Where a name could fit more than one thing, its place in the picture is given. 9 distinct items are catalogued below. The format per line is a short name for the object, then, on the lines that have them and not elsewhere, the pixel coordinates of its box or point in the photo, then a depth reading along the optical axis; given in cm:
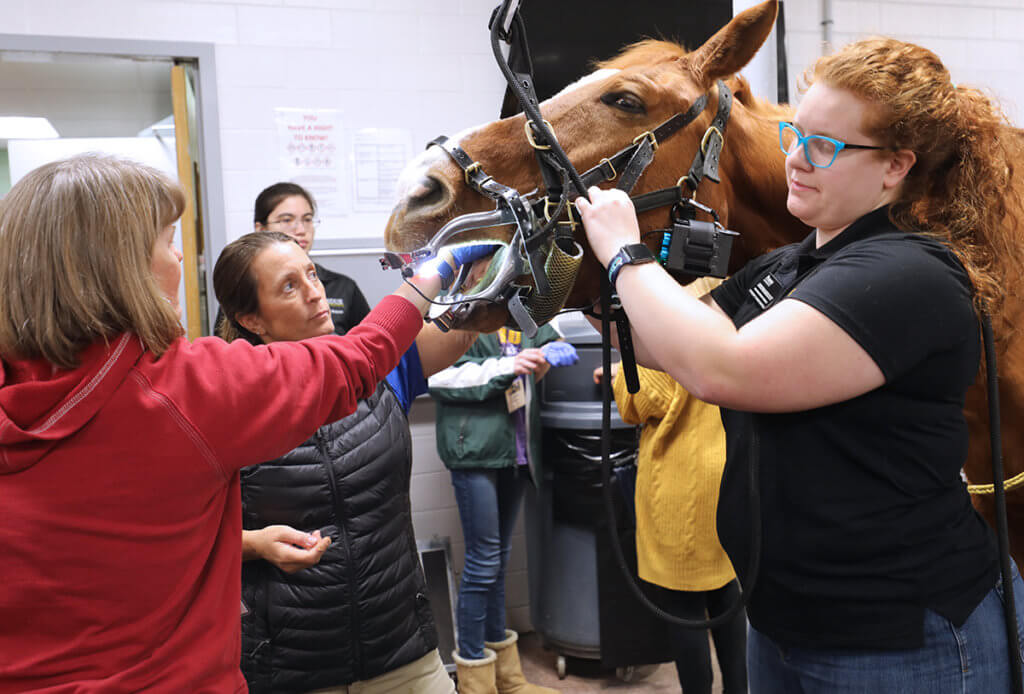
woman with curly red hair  91
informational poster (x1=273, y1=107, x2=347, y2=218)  334
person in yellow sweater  217
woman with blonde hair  94
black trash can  304
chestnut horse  119
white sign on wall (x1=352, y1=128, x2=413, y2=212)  346
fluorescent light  327
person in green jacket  299
